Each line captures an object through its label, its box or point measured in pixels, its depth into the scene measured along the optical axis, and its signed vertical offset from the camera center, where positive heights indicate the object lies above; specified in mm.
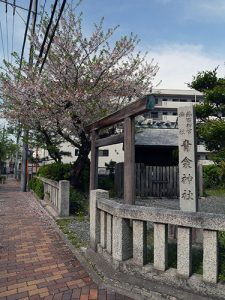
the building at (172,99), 34077 +9815
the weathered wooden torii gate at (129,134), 4007 +622
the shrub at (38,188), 11462 -1462
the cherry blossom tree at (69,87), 9767 +3453
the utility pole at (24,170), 16020 -573
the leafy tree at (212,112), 10834 +2739
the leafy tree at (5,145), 27485 +2340
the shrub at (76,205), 7735 -1548
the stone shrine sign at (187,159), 3667 +49
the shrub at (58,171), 11558 -471
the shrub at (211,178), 14712 -1075
